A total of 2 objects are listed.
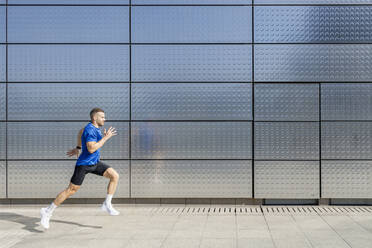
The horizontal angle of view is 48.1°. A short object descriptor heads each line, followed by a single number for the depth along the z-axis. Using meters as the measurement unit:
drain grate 7.44
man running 6.16
